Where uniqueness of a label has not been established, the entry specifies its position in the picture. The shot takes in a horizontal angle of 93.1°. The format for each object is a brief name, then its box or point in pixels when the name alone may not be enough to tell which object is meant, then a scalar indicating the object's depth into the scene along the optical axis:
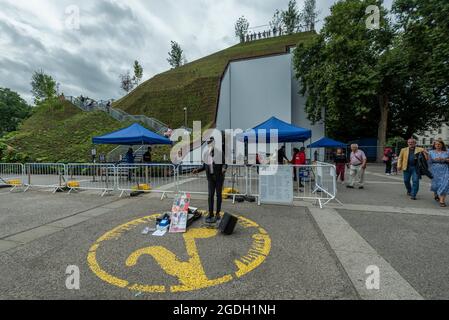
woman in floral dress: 5.98
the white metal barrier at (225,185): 7.22
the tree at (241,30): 68.62
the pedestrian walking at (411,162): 6.77
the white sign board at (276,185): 6.18
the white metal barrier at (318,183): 6.36
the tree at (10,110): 50.03
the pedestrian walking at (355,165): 8.98
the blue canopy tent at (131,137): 9.20
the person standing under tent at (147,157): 12.72
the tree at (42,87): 34.91
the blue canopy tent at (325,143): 15.88
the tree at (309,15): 62.37
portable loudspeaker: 4.06
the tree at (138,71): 54.14
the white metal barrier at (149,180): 8.14
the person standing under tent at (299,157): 9.16
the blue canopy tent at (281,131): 7.89
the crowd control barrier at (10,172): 13.43
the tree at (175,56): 66.62
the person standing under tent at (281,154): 10.73
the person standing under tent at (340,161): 10.58
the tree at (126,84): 60.81
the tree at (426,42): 12.00
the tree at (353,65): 18.39
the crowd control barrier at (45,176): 9.21
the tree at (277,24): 64.50
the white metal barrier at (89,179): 8.66
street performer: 4.66
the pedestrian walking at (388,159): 13.82
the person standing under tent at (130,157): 11.95
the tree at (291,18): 60.94
